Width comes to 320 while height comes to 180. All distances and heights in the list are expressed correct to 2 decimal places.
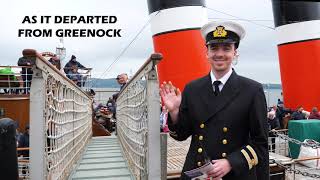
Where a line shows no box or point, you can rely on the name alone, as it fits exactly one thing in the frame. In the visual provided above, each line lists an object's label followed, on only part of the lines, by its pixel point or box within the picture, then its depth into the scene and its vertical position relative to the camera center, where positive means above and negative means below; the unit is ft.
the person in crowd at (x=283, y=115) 37.86 +0.27
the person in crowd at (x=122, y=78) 23.77 +2.91
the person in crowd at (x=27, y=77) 29.68 +4.29
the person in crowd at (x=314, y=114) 35.33 +0.18
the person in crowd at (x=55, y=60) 26.17 +4.79
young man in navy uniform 6.50 +0.08
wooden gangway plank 13.37 -1.55
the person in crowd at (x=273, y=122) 33.06 -0.33
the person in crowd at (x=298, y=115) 35.00 +0.15
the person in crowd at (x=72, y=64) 33.39 +5.73
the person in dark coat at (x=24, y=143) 22.98 -0.77
